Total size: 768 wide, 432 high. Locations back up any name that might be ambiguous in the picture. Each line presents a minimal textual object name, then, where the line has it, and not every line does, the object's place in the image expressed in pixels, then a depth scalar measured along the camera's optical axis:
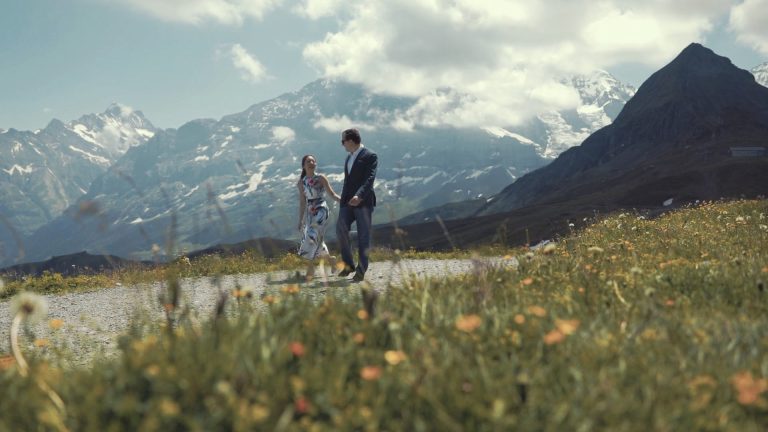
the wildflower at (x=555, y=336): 3.03
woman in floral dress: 14.91
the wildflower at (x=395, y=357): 3.13
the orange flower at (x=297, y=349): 3.17
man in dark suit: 12.63
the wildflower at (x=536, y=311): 3.68
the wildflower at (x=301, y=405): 2.76
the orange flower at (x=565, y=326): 3.17
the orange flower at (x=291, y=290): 4.66
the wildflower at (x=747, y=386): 2.64
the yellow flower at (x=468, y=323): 3.21
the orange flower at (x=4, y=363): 4.20
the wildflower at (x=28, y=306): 3.51
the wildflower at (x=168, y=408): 2.54
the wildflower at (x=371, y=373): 2.78
